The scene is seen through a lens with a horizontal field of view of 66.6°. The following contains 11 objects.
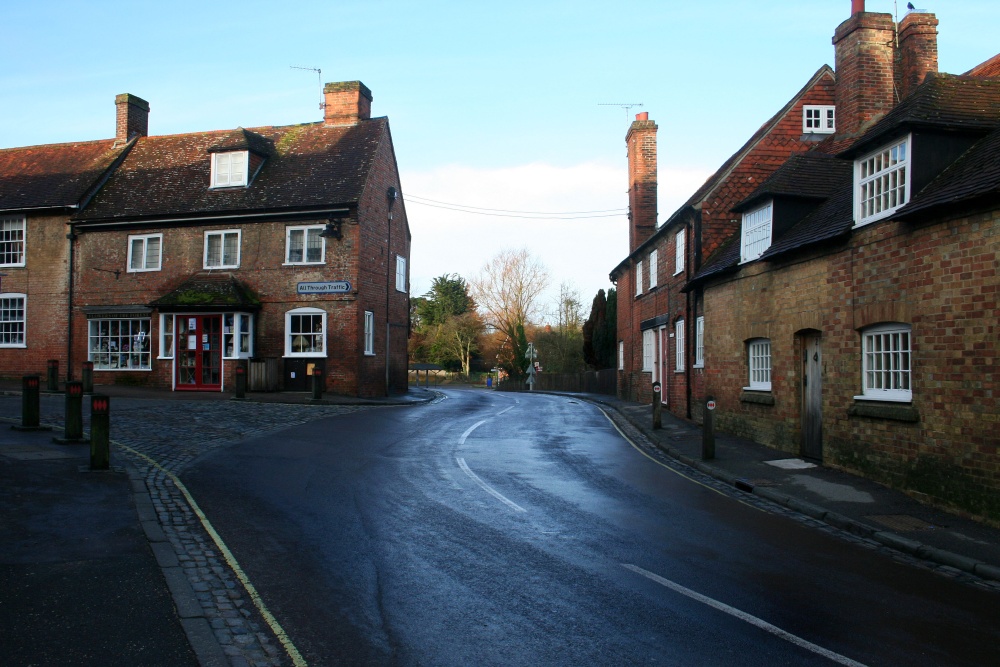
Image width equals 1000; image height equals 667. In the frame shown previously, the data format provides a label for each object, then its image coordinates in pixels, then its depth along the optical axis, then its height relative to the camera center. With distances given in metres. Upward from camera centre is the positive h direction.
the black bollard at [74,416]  12.31 -0.95
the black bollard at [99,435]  10.25 -1.03
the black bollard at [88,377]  24.16 -0.60
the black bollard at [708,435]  13.74 -1.34
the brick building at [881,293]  9.45 +1.10
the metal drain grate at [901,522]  8.81 -1.90
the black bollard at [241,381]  23.89 -0.69
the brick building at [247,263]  26.73 +3.57
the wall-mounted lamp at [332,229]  26.36 +4.53
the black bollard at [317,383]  24.00 -0.74
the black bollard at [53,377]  25.47 -0.63
